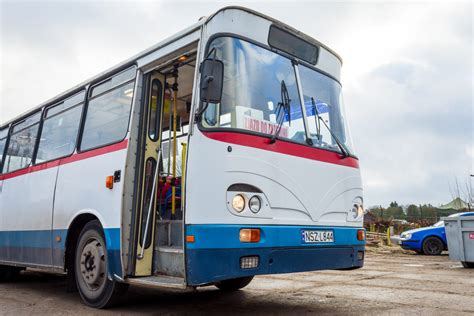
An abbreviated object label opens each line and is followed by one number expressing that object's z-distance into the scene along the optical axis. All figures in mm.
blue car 15758
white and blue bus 4734
